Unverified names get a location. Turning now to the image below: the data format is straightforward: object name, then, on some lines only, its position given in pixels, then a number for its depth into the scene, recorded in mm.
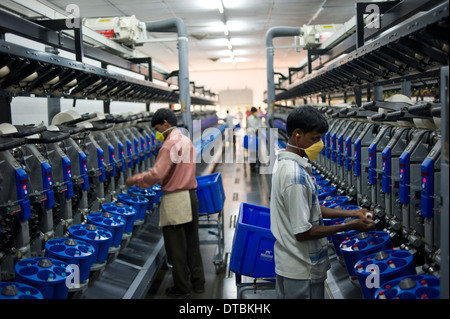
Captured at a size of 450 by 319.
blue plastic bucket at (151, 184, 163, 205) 6307
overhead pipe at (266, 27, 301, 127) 7928
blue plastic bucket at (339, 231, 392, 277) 2971
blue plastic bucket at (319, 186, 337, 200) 5063
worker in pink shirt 4184
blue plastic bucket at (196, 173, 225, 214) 5238
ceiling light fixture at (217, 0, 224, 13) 9627
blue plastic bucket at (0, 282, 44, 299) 2430
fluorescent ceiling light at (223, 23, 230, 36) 12303
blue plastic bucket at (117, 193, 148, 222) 5254
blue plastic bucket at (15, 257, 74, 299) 2789
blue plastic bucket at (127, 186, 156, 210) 5823
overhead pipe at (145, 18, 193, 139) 6996
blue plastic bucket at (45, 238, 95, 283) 3252
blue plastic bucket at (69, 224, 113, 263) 3735
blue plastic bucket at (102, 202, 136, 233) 4656
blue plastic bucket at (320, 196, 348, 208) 4386
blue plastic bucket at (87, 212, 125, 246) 4152
